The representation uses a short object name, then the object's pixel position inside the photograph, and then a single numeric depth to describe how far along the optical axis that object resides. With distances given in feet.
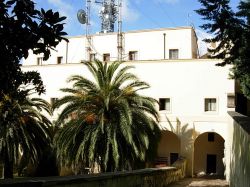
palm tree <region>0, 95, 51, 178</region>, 79.66
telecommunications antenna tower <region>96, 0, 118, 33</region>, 164.55
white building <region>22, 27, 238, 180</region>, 103.35
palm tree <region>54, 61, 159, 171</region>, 75.36
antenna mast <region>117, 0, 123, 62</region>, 139.74
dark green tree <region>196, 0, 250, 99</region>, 34.35
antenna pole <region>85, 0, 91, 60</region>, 144.67
